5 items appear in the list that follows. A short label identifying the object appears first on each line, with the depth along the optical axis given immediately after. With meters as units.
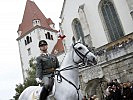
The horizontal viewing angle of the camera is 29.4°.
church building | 18.74
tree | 30.20
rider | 5.85
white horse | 5.71
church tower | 44.44
